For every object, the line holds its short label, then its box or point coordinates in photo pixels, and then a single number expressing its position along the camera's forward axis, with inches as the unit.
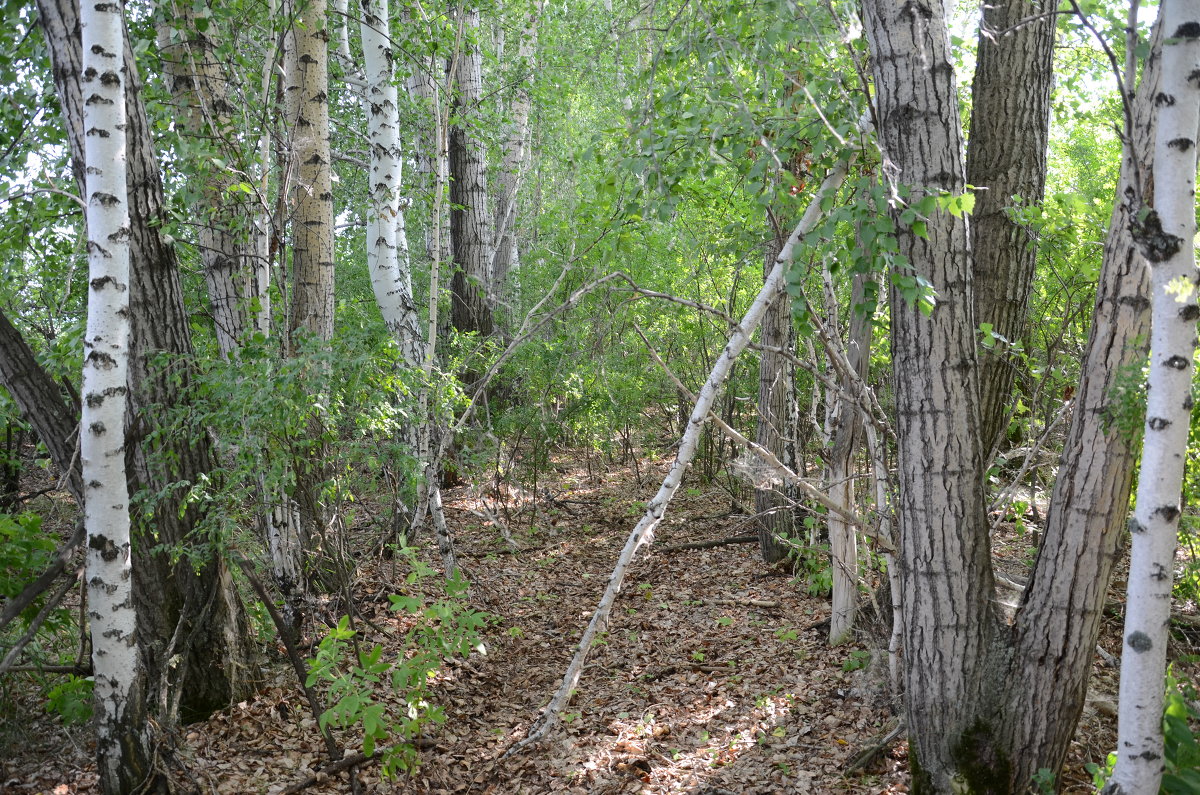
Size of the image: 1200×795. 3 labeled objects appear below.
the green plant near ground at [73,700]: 146.6
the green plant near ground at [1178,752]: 100.7
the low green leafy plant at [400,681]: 141.4
